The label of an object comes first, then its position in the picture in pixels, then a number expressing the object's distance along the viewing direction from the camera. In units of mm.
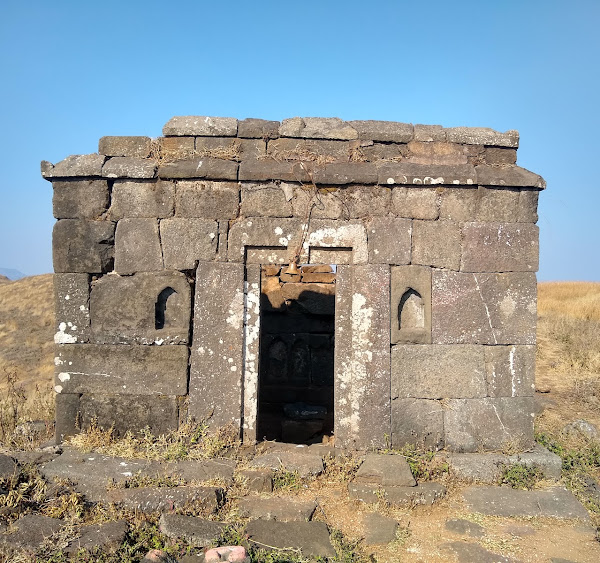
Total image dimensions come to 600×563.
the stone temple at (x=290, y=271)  5395
